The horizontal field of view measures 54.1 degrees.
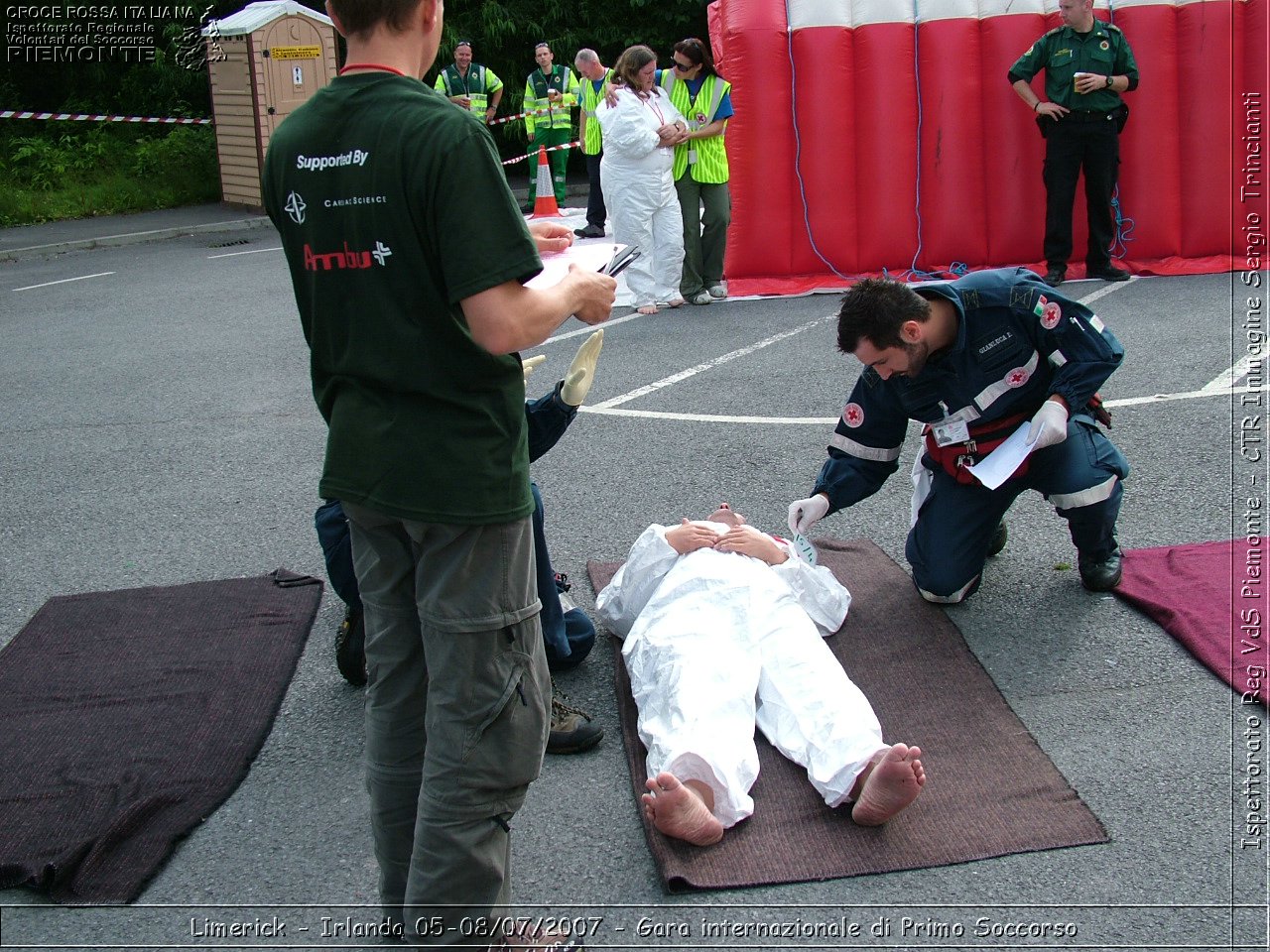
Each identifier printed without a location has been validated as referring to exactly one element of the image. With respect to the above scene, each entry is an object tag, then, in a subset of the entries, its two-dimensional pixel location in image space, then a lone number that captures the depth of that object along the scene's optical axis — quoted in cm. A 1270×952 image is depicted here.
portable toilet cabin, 1633
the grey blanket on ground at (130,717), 310
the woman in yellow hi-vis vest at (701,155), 954
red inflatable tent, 969
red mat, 374
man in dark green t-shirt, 209
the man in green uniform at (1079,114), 920
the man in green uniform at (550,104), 1530
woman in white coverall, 927
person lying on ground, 300
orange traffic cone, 1343
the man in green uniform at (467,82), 1482
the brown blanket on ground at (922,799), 294
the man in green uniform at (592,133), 1280
